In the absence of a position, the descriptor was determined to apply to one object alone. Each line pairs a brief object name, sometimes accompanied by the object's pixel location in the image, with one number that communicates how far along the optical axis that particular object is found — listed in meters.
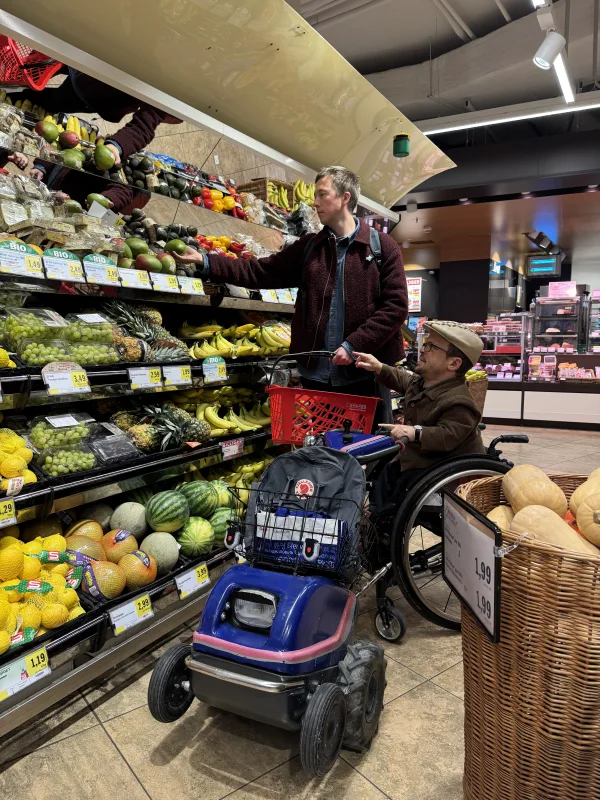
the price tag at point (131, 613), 2.08
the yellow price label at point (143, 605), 2.18
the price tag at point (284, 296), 3.58
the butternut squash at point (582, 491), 1.31
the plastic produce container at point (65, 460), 2.20
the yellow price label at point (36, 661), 1.78
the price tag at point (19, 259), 2.03
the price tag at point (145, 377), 2.53
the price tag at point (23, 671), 1.71
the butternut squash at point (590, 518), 1.21
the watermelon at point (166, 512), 2.55
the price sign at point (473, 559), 1.14
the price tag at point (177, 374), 2.70
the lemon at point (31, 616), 1.84
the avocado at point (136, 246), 2.76
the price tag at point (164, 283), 2.65
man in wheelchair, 2.38
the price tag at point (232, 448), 3.01
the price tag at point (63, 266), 2.21
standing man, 2.73
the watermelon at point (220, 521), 2.74
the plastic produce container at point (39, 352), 2.19
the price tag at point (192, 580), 2.41
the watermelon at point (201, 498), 2.78
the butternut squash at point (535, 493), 1.33
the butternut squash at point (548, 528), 1.17
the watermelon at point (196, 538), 2.59
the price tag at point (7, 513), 1.90
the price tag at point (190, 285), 2.81
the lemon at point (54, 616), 1.89
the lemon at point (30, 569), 2.02
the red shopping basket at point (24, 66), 2.69
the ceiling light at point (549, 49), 5.36
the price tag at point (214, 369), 2.93
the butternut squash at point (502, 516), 1.37
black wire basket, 1.78
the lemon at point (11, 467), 1.99
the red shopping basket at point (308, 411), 2.34
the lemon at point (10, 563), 1.95
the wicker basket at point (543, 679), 1.08
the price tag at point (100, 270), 2.37
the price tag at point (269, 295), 3.44
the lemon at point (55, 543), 2.21
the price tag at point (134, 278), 2.52
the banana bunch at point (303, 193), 4.75
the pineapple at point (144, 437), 2.61
